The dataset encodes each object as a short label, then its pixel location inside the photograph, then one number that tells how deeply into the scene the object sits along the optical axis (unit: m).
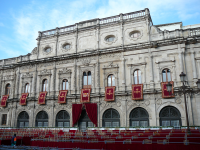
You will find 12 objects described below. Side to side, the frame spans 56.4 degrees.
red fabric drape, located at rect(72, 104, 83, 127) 25.45
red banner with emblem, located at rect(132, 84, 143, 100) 23.05
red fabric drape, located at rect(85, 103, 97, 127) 24.66
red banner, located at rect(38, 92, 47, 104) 28.19
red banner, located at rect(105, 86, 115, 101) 24.30
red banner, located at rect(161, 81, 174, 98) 21.70
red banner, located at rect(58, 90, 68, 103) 26.84
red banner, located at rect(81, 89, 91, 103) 25.53
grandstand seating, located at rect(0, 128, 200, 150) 9.64
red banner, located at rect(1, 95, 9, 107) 31.54
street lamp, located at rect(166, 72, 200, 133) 21.23
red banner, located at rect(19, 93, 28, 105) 29.59
